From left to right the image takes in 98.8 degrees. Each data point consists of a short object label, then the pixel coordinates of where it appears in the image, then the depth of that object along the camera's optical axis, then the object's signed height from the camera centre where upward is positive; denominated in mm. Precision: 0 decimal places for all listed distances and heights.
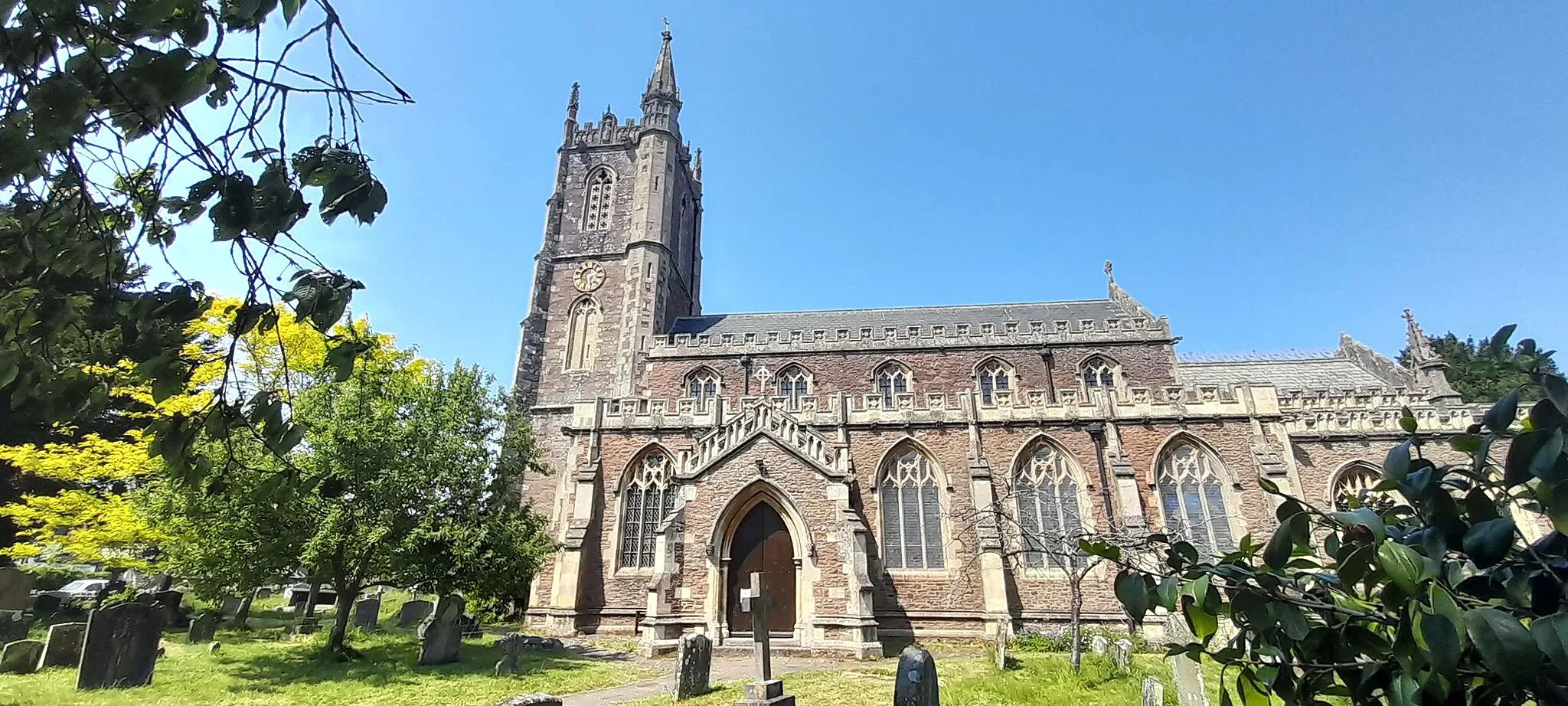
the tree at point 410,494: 12969 +1943
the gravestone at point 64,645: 11219 -780
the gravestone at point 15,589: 14984 +156
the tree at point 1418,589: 1297 -9
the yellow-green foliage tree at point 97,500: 15086 +2055
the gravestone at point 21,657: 10805 -935
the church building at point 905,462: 16312 +3263
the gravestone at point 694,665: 10227 -1092
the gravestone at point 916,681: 6125 -808
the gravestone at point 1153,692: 7500 -1113
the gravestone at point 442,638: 12938 -830
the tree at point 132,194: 1796 +1230
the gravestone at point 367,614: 18016 -526
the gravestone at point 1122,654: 11163 -1089
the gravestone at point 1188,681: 7105 -974
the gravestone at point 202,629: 14539 -727
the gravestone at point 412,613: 19255 -538
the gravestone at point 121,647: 9781 -728
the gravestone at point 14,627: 13164 -586
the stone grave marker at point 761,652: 8773 -857
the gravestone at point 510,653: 12031 -1061
